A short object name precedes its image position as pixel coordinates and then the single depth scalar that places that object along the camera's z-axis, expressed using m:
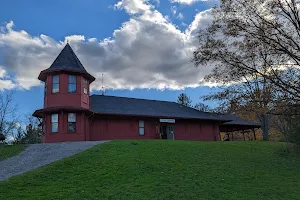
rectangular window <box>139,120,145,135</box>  26.88
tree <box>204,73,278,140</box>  16.16
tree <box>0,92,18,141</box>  38.46
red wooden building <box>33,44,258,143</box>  22.47
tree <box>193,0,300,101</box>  15.43
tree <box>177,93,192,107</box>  59.38
